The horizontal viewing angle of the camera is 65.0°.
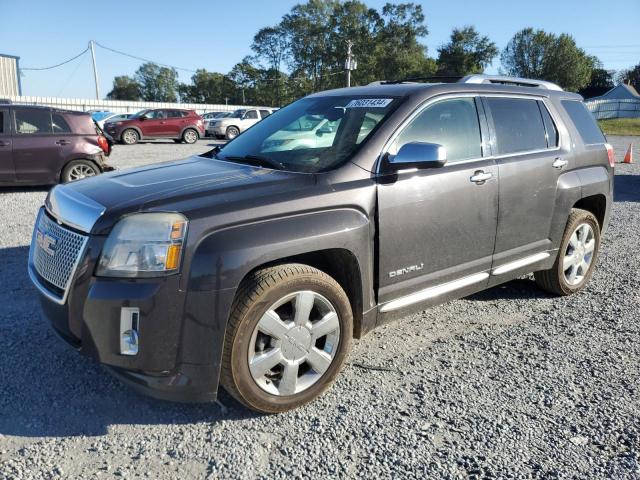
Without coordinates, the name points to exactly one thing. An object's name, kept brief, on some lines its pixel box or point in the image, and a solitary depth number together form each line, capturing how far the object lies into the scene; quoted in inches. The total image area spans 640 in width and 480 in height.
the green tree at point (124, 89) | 4239.7
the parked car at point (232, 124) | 997.8
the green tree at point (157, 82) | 4170.8
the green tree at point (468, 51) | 3038.9
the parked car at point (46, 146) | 361.7
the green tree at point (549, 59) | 2957.7
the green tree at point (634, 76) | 3712.8
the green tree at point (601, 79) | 3614.7
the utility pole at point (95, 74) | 1900.8
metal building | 1631.4
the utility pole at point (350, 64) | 1285.7
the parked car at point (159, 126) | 866.1
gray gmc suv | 94.7
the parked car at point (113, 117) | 911.7
